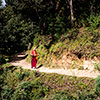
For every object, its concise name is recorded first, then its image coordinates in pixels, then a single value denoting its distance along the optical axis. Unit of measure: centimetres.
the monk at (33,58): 967
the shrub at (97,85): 539
